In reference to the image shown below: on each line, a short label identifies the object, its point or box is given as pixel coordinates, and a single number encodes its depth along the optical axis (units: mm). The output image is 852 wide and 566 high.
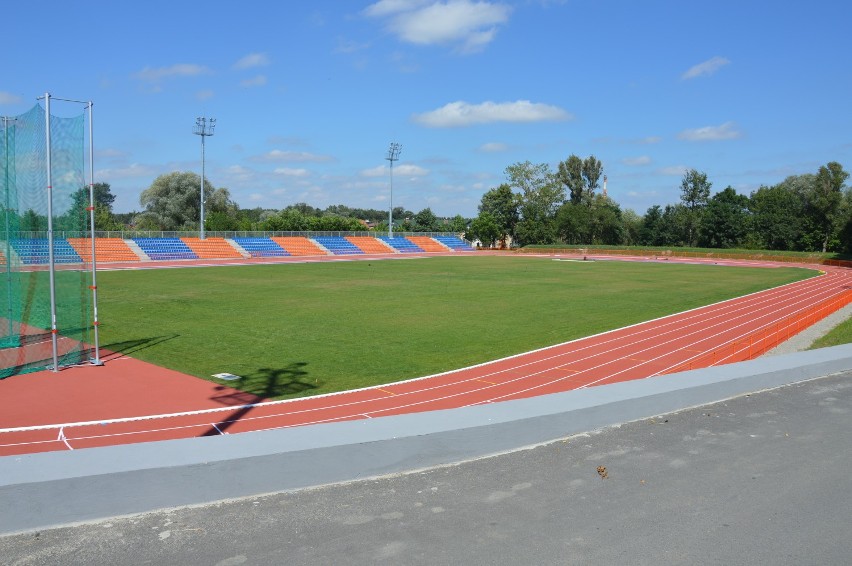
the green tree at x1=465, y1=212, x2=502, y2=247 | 99250
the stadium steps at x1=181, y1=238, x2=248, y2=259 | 65188
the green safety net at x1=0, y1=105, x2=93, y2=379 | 13383
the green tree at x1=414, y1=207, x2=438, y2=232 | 131575
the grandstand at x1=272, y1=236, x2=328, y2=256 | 73875
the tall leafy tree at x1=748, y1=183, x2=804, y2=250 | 77438
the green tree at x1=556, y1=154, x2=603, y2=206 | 110188
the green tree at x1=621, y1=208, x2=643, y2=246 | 95875
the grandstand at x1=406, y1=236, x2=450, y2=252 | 88350
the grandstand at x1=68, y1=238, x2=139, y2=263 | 57062
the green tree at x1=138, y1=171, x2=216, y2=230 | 93812
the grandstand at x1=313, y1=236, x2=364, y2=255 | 78181
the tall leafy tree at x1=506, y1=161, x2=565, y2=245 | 98750
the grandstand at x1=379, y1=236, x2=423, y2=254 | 84750
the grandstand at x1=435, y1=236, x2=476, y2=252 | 93138
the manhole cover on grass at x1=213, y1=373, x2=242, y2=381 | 13414
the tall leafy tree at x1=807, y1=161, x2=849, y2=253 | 75562
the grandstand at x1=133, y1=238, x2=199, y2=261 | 61562
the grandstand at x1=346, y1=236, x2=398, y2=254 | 81688
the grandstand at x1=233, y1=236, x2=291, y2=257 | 69562
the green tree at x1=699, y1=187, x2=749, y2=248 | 82375
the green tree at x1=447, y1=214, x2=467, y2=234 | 108938
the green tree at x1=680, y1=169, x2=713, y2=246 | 100750
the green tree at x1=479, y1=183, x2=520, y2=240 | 101750
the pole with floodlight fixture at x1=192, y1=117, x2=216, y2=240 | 68362
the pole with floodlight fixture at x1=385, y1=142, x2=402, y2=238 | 85875
